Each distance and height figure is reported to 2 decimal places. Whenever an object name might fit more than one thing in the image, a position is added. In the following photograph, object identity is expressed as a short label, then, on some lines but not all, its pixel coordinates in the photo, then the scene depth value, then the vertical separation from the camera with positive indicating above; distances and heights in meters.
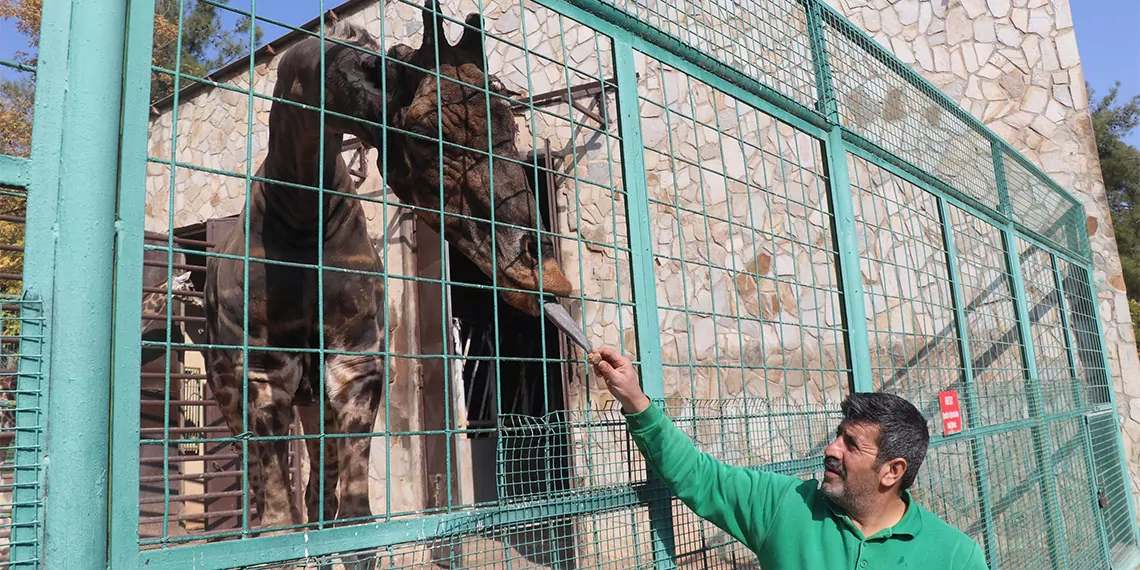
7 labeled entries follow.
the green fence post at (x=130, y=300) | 1.33 +0.24
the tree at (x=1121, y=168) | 16.22 +4.27
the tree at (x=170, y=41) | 11.08 +6.33
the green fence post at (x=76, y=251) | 1.27 +0.31
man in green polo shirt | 2.00 -0.23
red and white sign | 3.58 -0.07
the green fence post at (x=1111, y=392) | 6.36 -0.05
